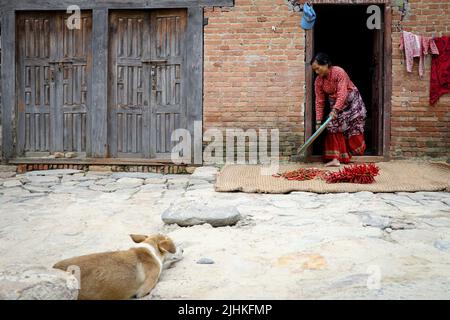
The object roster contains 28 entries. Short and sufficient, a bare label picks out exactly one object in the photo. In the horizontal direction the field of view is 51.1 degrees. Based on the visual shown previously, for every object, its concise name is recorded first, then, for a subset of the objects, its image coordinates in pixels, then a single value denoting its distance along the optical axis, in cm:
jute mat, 530
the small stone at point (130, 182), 615
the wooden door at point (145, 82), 738
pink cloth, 693
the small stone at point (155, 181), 640
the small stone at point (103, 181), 625
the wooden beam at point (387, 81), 704
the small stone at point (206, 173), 623
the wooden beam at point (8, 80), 739
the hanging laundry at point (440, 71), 696
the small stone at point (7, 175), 683
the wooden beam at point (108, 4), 718
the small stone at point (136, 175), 680
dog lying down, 226
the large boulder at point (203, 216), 382
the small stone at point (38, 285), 206
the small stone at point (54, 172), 695
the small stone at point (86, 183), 609
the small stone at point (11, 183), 605
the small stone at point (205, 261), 296
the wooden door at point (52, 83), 750
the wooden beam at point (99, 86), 732
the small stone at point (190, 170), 736
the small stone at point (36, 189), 563
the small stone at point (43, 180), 614
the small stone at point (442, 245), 310
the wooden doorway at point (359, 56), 714
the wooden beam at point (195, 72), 720
